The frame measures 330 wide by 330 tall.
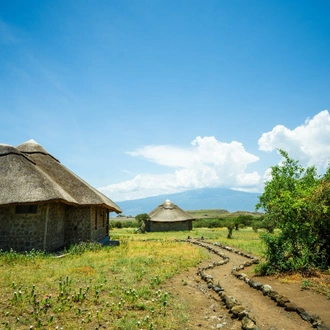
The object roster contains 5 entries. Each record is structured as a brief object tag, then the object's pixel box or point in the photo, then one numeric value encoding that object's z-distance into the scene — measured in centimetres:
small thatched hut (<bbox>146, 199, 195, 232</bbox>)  4344
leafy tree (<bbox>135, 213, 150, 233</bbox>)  4416
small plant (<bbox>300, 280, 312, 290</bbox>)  949
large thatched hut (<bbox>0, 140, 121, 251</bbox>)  1502
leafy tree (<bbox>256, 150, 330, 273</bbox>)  1165
